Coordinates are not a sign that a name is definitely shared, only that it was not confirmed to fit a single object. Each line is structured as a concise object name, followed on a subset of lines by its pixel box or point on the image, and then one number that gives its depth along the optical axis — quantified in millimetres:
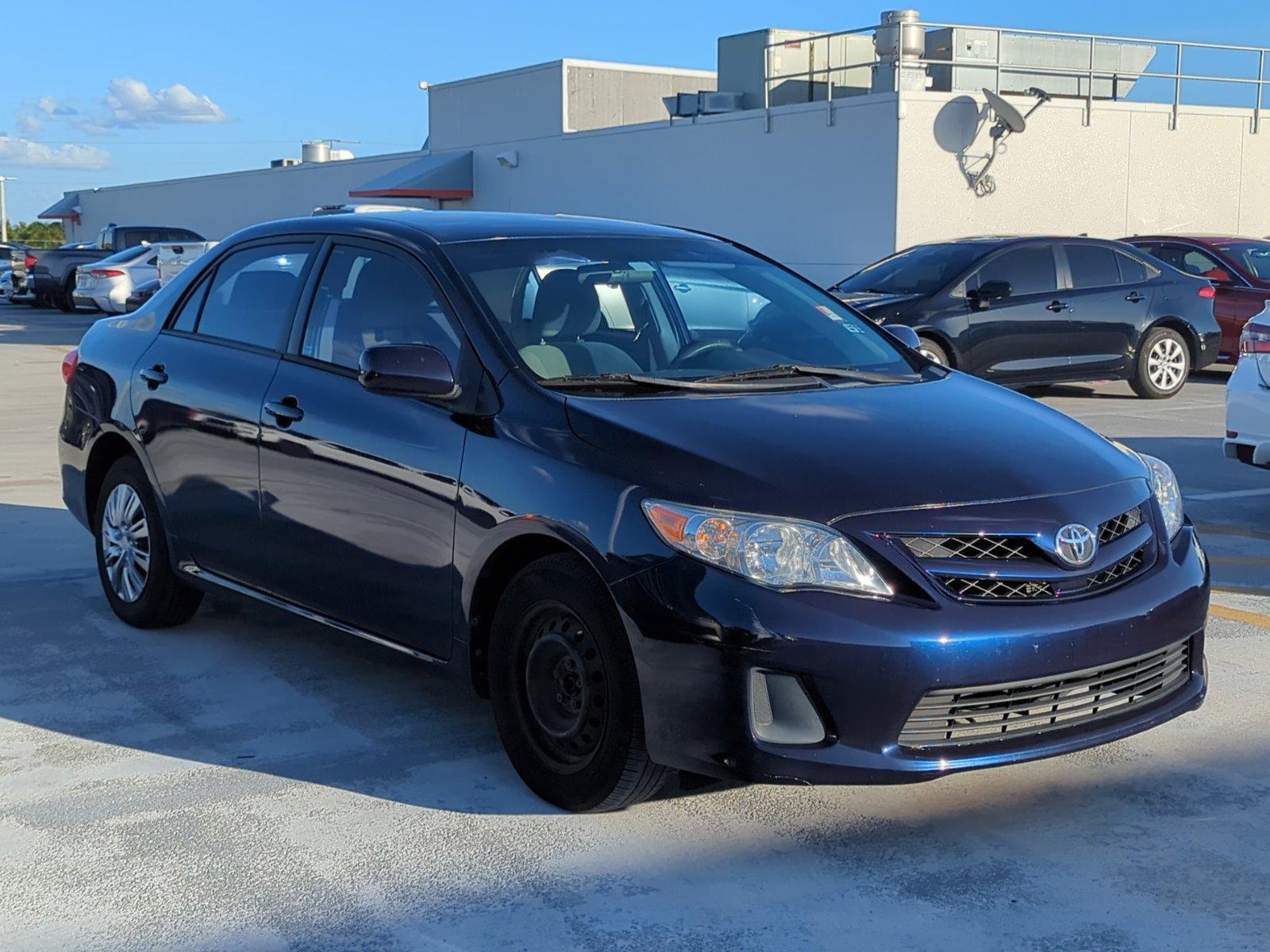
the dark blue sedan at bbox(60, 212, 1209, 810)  3721
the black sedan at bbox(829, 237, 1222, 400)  13875
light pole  94925
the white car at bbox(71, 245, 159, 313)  28484
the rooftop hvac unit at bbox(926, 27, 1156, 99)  21391
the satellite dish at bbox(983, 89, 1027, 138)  21062
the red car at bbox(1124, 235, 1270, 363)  16594
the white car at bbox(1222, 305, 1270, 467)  7836
